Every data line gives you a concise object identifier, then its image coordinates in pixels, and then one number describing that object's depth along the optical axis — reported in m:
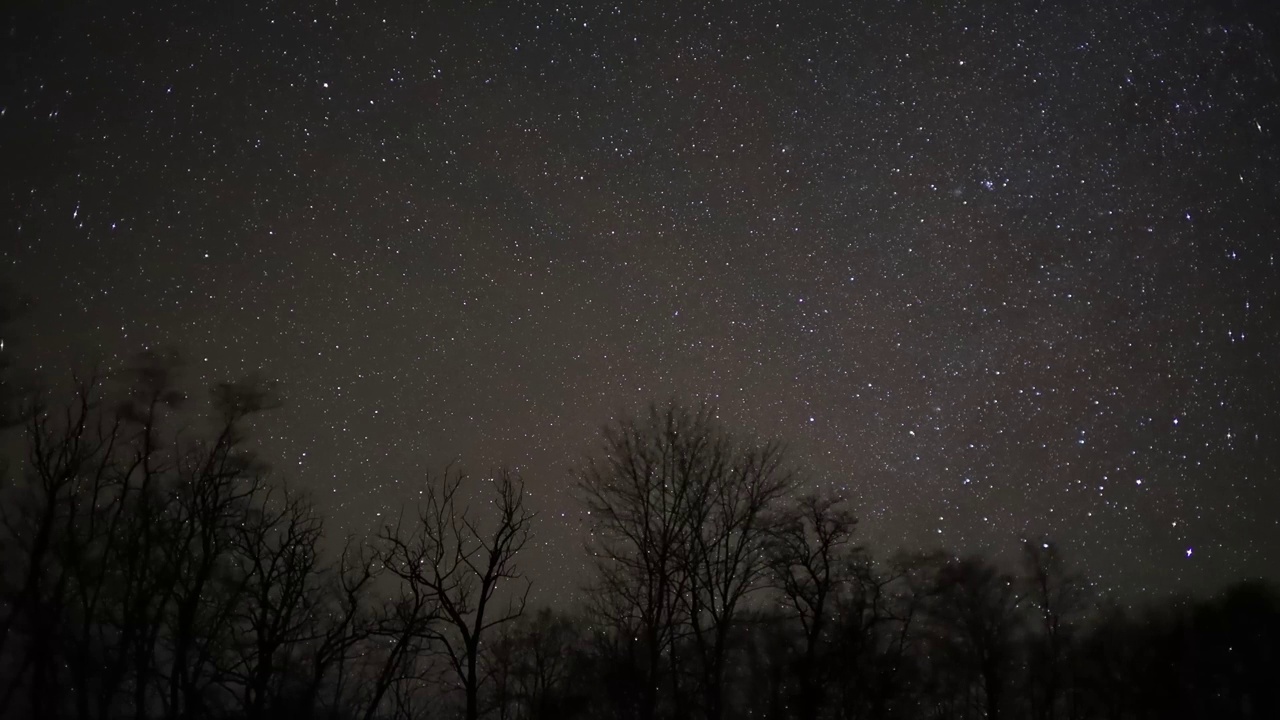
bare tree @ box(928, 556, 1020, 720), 39.81
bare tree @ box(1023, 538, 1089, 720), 41.25
